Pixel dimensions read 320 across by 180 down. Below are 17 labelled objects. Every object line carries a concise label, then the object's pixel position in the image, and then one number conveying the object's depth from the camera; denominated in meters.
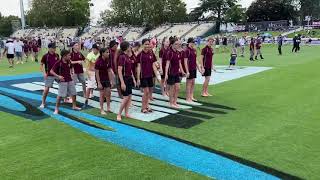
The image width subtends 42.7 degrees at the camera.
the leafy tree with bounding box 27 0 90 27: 89.00
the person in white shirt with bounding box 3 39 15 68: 22.45
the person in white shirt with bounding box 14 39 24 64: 24.26
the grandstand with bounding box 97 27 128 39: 71.44
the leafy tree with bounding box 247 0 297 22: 71.69
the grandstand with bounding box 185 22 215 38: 63.56
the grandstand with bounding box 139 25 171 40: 68.56
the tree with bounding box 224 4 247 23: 73.50
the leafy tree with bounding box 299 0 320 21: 75.25
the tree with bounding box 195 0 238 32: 83.69
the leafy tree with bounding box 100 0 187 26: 84.81
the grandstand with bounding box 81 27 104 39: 74.65
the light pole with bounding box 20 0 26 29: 51.49
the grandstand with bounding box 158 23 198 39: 66.00
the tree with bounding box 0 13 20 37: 98.31
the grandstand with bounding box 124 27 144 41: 68.56
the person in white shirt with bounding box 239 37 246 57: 27.63
